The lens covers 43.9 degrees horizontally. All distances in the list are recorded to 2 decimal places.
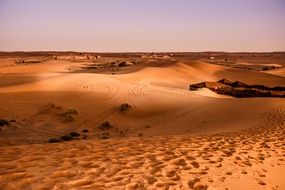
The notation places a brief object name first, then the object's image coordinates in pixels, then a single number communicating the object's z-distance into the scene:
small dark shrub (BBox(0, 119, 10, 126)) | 13.77
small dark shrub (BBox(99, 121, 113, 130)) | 14.04
